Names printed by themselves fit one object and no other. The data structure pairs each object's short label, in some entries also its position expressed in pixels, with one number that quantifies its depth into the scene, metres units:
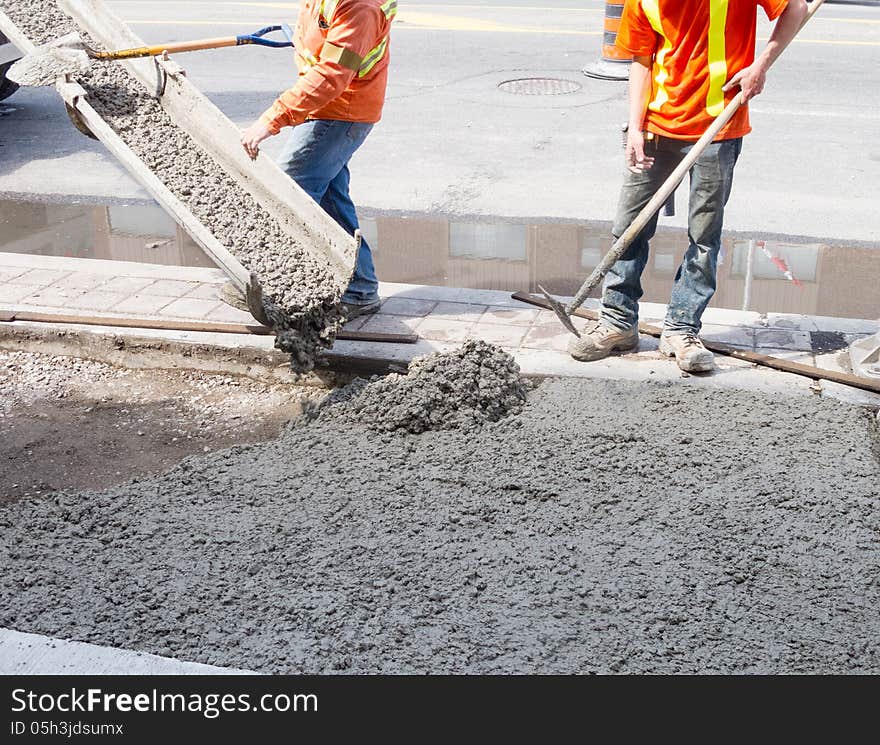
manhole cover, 11.44
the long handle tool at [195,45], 5.75
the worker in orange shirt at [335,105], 4.79
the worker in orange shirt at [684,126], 4.56
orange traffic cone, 11.43
